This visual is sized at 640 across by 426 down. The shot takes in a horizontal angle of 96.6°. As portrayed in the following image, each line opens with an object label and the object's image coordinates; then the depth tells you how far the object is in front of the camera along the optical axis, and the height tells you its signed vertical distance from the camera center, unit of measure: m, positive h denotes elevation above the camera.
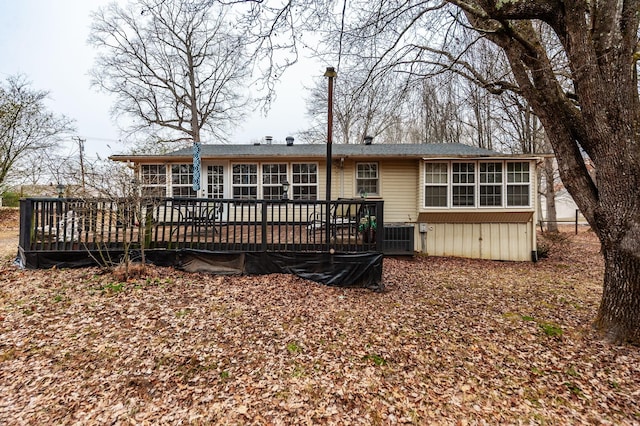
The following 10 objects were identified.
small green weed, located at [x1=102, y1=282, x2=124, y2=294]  4.36 -1.10
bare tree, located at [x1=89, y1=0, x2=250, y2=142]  14.09 +7.58
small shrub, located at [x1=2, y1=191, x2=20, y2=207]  17.36 +1.08
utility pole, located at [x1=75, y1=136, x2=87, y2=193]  15.93 +4.49
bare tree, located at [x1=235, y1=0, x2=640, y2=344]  3.18 +1.28
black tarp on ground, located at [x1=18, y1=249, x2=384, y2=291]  5.32 -0.85
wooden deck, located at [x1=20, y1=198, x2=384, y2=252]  5.05 -0.21
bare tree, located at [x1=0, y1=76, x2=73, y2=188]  14.00 +4.67
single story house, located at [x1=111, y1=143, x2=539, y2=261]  8.77 +1.19
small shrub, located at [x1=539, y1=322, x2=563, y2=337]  3.68 -1.44
